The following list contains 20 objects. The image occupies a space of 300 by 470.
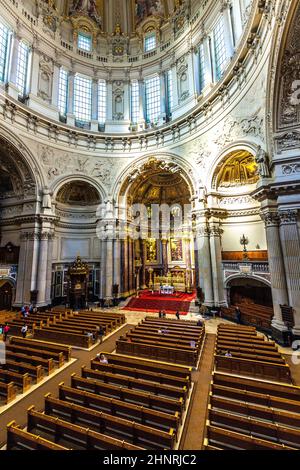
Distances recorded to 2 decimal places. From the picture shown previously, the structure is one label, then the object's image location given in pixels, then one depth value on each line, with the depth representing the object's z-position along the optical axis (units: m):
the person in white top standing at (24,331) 10.11
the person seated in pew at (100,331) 10.41
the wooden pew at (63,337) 9.45
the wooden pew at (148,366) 6.36
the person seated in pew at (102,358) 6.94
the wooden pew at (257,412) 4.26
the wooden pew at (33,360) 7.13
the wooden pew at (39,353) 7.67
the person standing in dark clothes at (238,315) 12.75
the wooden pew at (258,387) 5.15
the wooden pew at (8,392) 5.55
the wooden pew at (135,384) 5.24
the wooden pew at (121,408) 4.25
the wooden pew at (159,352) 7.65
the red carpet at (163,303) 16.56
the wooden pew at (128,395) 4.75
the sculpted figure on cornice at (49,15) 18.81
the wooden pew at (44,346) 8.23
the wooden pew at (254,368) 6.60
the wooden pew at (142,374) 5.83
